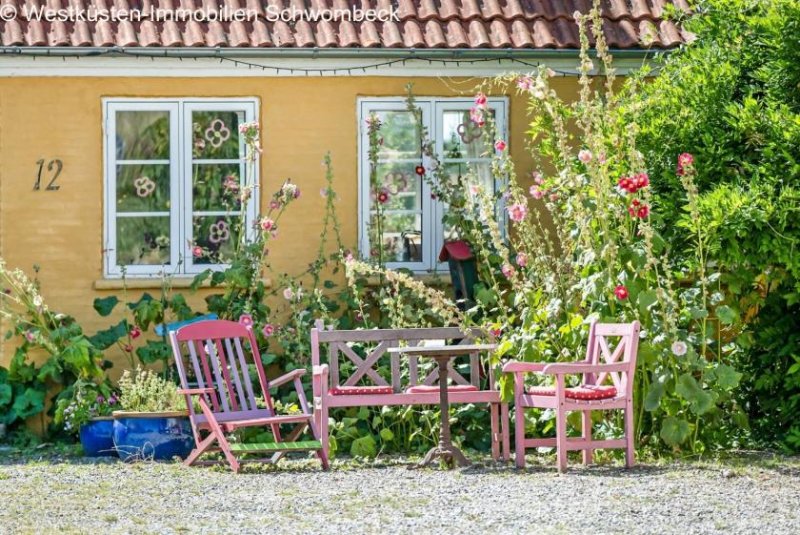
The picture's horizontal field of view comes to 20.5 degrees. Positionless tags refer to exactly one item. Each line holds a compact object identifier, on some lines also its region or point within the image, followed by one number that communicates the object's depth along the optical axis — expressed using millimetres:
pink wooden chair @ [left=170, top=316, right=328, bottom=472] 14542
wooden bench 15090
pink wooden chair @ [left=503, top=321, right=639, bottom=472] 14110
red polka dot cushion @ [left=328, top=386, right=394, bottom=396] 15206
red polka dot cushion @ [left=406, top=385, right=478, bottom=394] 15265
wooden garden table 14483
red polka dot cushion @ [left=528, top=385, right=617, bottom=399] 14250
